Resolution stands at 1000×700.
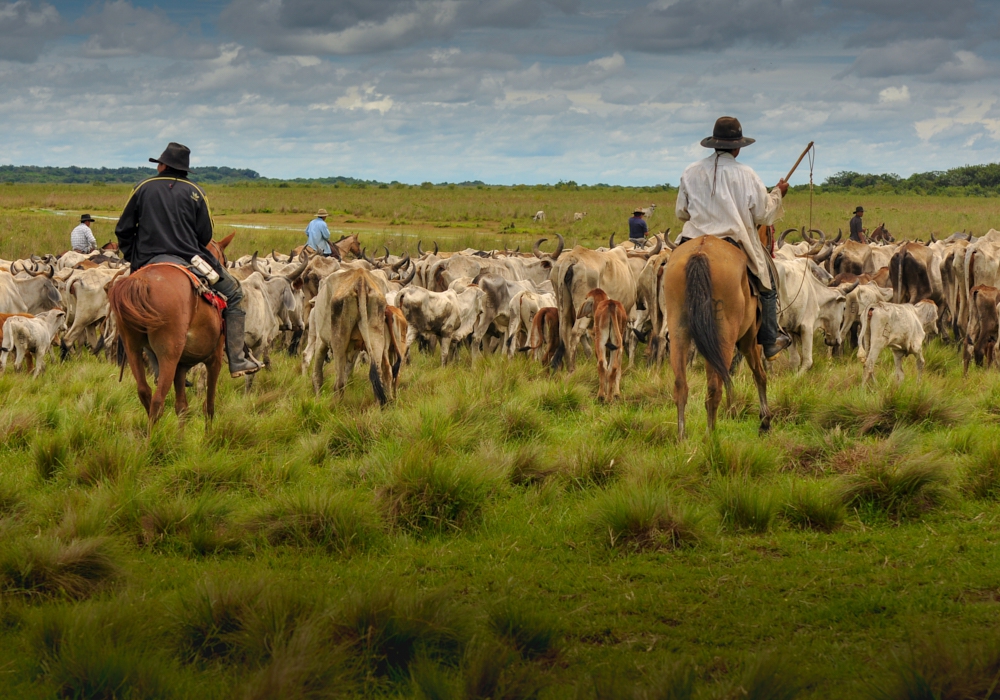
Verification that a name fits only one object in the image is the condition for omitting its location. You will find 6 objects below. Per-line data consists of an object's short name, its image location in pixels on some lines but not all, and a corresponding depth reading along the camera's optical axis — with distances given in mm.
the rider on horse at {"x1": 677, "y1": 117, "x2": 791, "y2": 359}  16672
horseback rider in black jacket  16531
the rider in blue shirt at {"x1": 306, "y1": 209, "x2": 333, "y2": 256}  38437
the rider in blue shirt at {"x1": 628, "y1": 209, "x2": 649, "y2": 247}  48625
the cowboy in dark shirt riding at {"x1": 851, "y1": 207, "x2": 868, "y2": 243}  52837
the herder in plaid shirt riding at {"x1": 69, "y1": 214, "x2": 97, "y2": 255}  47469
